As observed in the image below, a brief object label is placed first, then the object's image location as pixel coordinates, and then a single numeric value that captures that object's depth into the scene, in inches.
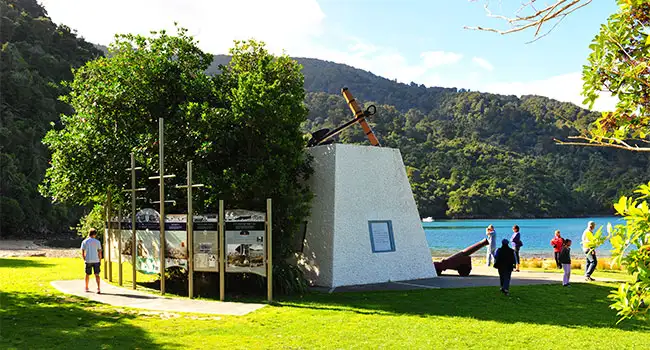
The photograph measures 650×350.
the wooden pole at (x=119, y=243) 615.4
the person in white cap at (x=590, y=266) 651.5
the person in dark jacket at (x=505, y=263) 532.7
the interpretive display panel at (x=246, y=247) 517.7
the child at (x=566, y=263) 594.2
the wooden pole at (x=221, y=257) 521.0
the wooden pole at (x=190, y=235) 526.0
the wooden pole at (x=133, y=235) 580.6
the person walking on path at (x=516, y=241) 831.7
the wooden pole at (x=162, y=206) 538.9
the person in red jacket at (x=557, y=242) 772.6
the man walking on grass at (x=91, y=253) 541.6
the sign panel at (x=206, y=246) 535.5
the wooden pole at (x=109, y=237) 649.7
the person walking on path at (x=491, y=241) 857.5
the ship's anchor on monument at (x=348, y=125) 690.2
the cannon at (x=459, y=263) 717.3
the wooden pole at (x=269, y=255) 503.8
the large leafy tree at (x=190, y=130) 563.2
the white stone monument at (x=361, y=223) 611.2
